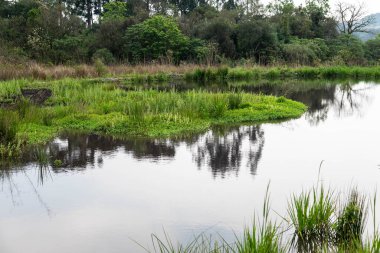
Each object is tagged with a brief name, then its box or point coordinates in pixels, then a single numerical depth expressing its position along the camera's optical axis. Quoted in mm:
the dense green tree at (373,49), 43938
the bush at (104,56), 29828
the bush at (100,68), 23344
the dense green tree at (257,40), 34938
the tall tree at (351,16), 53531
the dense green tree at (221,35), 35156
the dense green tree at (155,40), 32000
